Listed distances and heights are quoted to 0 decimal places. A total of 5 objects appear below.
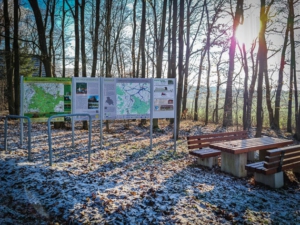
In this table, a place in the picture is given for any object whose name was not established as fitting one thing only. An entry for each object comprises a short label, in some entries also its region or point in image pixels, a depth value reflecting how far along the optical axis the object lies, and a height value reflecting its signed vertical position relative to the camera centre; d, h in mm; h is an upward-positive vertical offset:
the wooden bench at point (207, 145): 6348 -1296
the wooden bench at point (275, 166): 4988 -1452
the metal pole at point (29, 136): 5273 -912
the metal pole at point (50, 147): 5099 -1051
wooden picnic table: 5713 -1247
